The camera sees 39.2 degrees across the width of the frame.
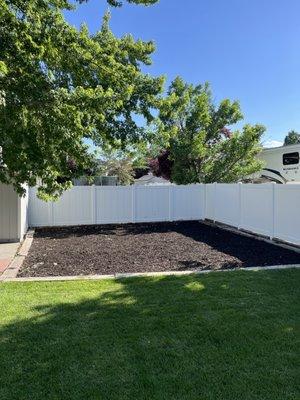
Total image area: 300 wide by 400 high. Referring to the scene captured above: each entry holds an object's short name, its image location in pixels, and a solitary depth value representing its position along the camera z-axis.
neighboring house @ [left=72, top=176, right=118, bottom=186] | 32.64
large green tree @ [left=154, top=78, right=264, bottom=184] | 18.11
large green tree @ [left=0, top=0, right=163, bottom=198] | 5.72
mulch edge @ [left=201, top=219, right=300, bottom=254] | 10.12
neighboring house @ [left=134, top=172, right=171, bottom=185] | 40.19
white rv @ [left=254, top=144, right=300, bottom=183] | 19.55
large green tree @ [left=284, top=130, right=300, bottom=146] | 59.72
